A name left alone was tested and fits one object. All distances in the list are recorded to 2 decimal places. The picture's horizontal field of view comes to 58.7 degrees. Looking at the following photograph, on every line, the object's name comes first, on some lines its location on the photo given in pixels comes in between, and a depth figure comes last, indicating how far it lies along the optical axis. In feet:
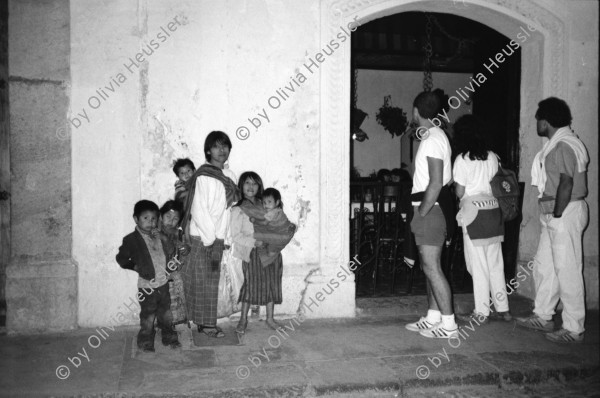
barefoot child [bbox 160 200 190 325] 15.75
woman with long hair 16.58
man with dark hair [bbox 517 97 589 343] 15.80
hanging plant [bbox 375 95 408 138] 41.32
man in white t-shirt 15.23
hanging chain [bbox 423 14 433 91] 28.85
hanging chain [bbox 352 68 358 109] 44.45
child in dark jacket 14.84
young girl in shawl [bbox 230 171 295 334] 16.43
